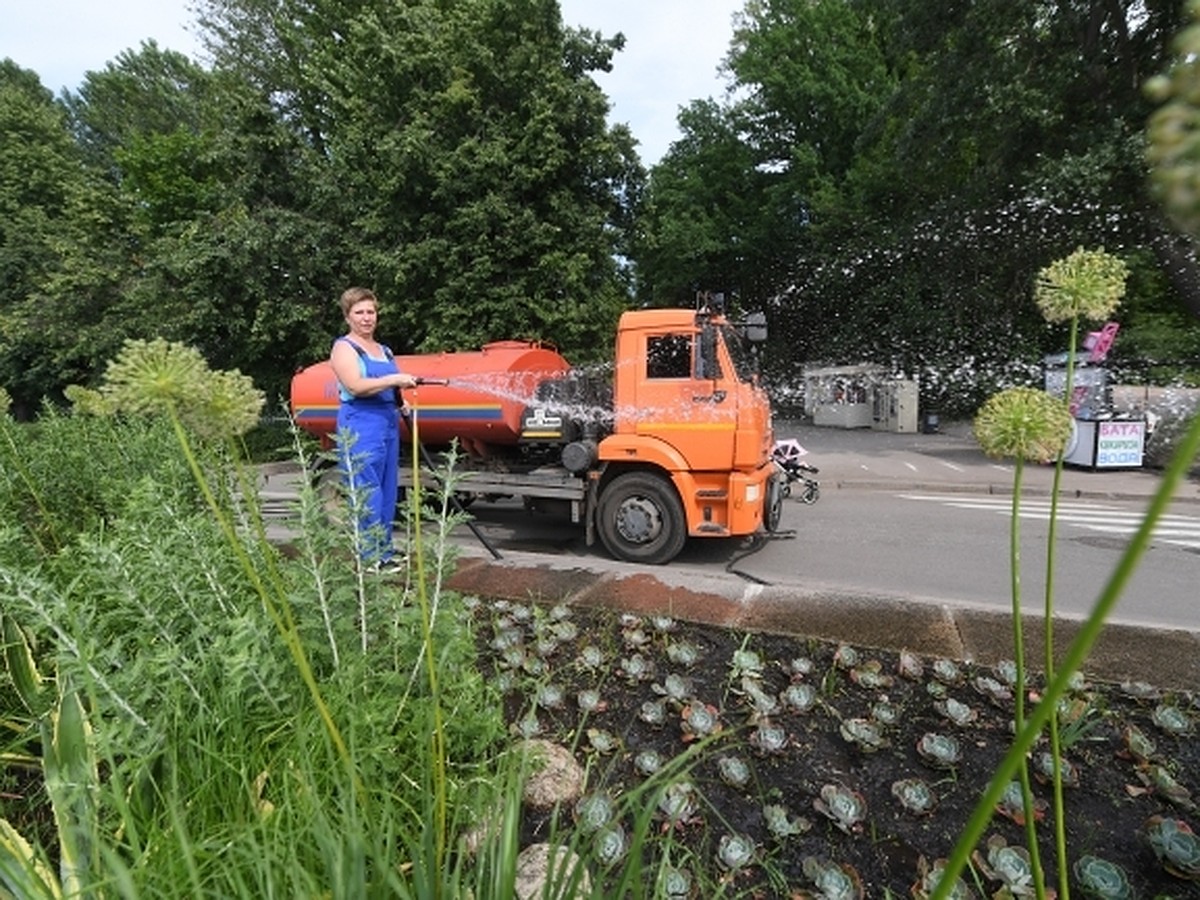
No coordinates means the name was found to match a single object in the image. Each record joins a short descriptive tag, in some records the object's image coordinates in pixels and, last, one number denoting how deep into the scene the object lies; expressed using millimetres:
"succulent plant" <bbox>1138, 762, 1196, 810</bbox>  1757
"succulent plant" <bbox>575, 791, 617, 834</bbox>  1628
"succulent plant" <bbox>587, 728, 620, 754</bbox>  2088
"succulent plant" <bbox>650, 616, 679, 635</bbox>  2939
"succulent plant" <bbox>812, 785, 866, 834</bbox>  1728
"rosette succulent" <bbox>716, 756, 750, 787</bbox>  1883
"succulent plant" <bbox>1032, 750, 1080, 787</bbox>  1854
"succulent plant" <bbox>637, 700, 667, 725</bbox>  2229
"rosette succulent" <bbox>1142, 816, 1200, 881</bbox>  1515
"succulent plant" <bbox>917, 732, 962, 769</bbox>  1938
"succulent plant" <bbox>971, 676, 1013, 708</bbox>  2268
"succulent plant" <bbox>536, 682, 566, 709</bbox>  2305
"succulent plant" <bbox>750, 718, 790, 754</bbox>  2020
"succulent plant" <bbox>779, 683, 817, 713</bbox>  2258
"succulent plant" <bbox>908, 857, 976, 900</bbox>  1507
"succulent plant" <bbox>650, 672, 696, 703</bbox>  2312
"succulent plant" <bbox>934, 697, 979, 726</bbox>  2123
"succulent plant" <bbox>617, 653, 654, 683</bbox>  2512
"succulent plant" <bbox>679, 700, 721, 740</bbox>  2098
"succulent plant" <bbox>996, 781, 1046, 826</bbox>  1751
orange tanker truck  5156
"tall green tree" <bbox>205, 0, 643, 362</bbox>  13062
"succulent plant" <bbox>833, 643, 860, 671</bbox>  2525
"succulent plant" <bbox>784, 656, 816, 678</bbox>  2488
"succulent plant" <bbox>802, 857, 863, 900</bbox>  1509
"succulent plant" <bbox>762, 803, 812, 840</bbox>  1697
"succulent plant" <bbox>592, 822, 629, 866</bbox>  1536
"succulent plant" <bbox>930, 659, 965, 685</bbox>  2414
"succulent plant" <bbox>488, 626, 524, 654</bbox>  2742
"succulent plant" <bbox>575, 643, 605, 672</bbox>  2582
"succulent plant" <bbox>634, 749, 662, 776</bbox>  1971
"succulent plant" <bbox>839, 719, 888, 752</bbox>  2033
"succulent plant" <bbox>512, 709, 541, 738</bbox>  1562
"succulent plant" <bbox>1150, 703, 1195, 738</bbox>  2055
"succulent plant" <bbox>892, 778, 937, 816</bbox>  1779
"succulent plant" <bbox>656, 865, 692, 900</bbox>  1418
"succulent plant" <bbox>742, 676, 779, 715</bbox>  2203
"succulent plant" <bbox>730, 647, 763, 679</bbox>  2479
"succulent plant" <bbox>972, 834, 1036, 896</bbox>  1495
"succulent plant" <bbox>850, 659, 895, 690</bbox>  2400
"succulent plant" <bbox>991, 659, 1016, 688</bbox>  2391
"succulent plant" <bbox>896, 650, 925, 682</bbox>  2453
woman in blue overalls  3361
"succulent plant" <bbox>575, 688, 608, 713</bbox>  2260
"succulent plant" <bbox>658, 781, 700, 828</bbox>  1740
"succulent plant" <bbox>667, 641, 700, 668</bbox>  2609
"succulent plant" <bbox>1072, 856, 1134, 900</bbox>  1451
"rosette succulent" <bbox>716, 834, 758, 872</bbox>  1597
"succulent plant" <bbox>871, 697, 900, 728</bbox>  2168
